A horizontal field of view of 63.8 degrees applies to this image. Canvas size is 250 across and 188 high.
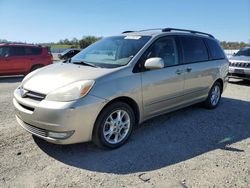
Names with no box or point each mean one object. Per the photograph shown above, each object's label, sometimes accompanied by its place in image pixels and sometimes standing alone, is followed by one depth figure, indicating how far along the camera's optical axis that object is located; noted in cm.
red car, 940
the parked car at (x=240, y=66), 800
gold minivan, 269
